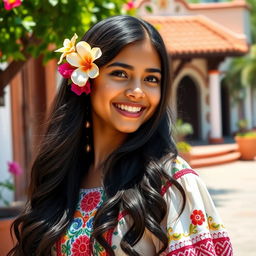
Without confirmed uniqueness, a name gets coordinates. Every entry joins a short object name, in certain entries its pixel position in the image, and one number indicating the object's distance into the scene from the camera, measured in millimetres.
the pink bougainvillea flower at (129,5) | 5078
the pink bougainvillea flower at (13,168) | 6111
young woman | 1589
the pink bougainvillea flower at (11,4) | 3766
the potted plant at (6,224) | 4004
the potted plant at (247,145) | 15602
